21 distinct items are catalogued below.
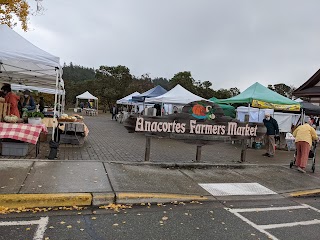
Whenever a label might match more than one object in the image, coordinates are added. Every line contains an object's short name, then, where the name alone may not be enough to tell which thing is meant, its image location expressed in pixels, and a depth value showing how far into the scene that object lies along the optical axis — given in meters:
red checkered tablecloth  7.26
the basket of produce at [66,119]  9.95
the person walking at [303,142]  8.26
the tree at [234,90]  51.26
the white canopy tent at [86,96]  39.33
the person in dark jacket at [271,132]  11.22
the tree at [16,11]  15.92
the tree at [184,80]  46.91
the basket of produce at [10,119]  7.71
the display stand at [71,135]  9.95
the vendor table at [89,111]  37.38
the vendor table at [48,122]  11.83
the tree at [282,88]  53.87
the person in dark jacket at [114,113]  30.66
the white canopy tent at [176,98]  15.50
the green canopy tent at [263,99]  13.21
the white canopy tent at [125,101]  27.63
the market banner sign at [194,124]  7.78
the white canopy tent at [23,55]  7.64
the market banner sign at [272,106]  13.16
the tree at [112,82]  48.09
